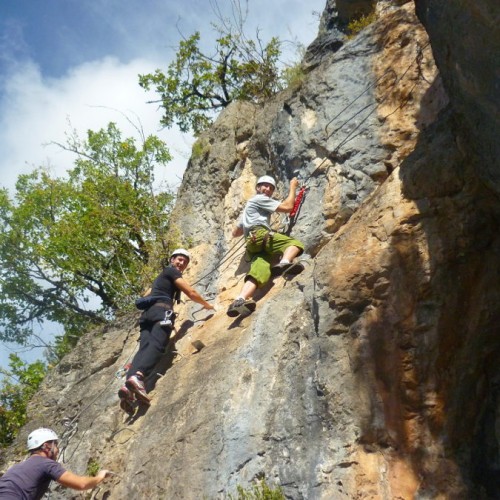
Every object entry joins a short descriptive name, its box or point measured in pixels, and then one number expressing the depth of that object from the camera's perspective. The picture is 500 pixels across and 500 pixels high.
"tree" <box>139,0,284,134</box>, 16.08
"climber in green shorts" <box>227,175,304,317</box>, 8.90
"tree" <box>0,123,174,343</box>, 14.48
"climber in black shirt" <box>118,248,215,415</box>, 9.12
